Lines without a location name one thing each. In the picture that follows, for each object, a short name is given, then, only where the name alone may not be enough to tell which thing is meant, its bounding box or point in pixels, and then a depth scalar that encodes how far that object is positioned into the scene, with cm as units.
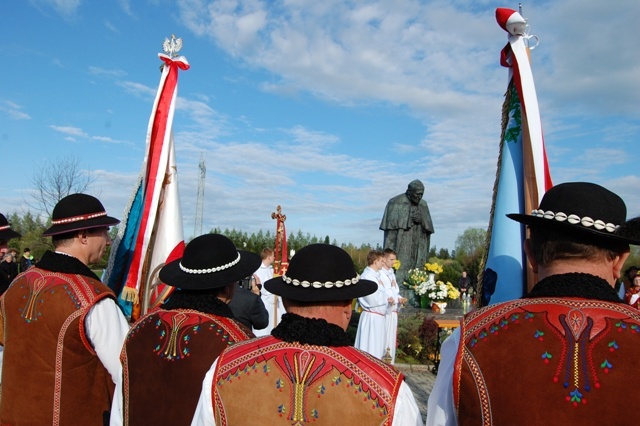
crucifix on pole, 1186
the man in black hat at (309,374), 173
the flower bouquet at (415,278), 1180
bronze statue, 1259
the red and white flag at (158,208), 467
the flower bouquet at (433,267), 1162
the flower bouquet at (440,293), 1114
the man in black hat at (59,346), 283
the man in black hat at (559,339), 155
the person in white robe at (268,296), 1032
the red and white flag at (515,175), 329
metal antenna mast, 4169
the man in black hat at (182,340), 224
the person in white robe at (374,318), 854
